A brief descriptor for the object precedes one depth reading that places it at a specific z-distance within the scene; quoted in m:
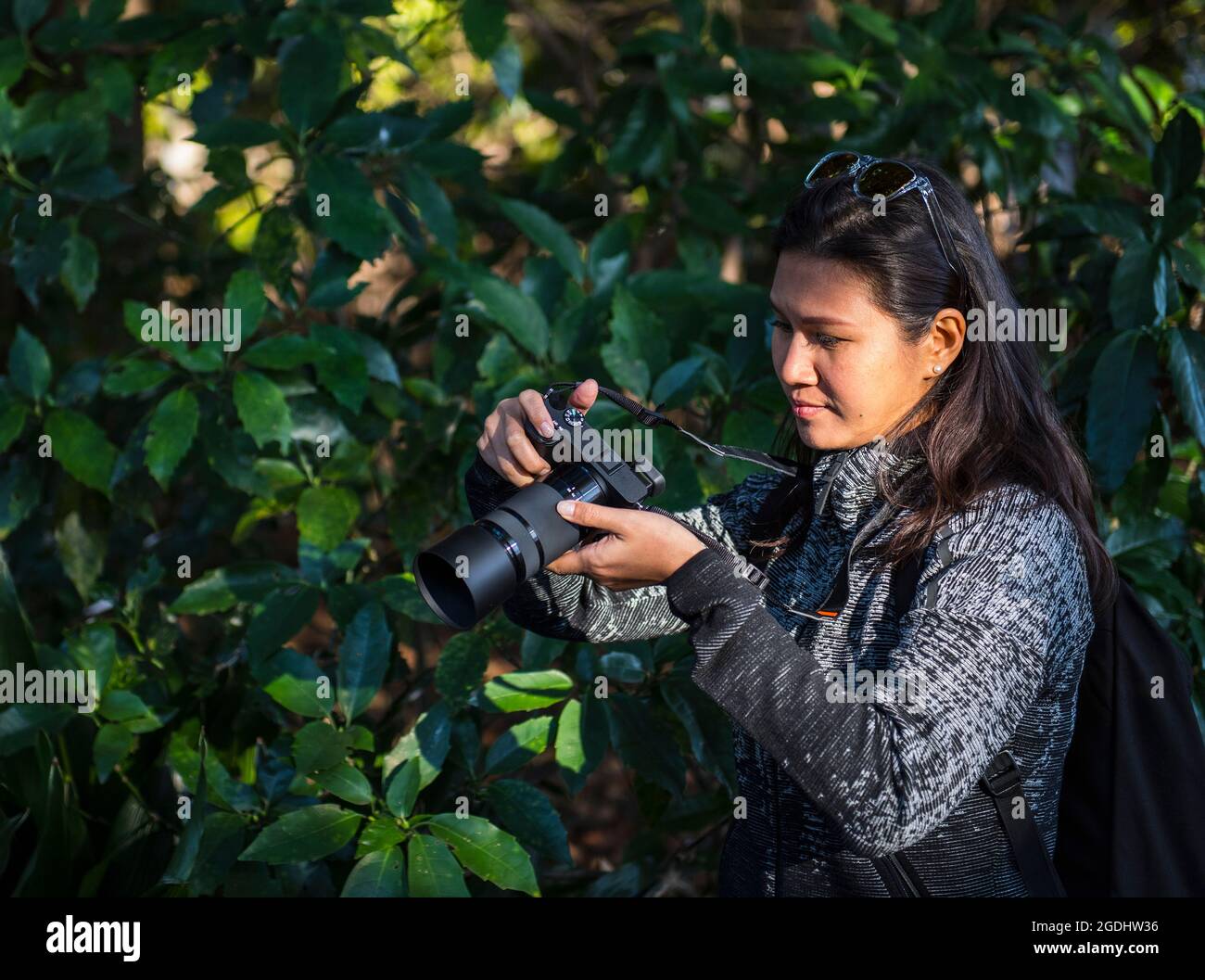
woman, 1.27
